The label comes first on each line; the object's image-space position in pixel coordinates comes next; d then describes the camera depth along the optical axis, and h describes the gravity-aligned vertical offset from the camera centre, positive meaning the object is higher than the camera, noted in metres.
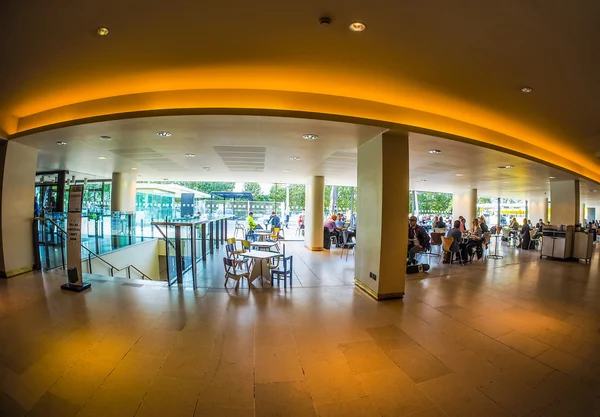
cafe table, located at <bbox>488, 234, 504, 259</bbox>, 8.79 -1.62
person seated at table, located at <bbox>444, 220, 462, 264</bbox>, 7.53 -0.80
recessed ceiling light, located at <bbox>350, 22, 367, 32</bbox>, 2.22 +1.59
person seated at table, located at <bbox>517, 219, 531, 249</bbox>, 10.98 -1.22
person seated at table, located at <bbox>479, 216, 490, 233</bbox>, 10.39 -0.65
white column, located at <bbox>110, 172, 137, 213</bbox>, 9.94 +0.60
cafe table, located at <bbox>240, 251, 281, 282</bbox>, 5.20 -1.24
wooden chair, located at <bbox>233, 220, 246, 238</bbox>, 12.18 -0.93
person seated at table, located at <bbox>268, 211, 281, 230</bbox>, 12.29 -0.65
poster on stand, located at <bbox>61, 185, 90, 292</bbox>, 4.54 -0.60
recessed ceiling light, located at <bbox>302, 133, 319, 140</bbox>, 4.29 +1.23
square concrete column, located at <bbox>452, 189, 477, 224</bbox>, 14.75 +0.30
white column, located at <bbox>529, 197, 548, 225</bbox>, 19.08 +0.05
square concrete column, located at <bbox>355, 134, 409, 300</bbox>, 4.37 -0.11
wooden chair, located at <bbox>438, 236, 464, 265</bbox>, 7.44 -1.08
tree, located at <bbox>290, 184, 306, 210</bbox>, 31.69 +1.69
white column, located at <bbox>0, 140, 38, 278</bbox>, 5.07 -0.01
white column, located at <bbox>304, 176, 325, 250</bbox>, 10.02 -0.13
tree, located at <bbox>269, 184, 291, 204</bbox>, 30.76 +1.68
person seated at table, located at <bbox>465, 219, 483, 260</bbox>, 8.02 -1.11
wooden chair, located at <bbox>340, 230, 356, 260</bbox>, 9.51 -1.04
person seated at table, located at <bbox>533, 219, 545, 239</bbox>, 11.52 -1.09
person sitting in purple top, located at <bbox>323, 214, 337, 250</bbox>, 10.35 -0.94
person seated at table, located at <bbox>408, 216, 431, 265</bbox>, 6.90 -0.82
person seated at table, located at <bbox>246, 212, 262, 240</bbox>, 9.42 -0.75
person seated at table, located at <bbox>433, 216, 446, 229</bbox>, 11.67 -0.73
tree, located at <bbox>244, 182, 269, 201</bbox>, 30.84 +2.20
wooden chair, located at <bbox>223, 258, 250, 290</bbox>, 4.93 -1.30
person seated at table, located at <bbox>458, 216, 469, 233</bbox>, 10.30 -0.65
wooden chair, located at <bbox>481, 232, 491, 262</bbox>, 8.64 -1.01
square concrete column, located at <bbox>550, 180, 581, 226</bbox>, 8.55 +0.27
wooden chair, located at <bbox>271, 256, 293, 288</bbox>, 5.06 -1.37
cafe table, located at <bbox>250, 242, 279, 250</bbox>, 6.15 -0.89
